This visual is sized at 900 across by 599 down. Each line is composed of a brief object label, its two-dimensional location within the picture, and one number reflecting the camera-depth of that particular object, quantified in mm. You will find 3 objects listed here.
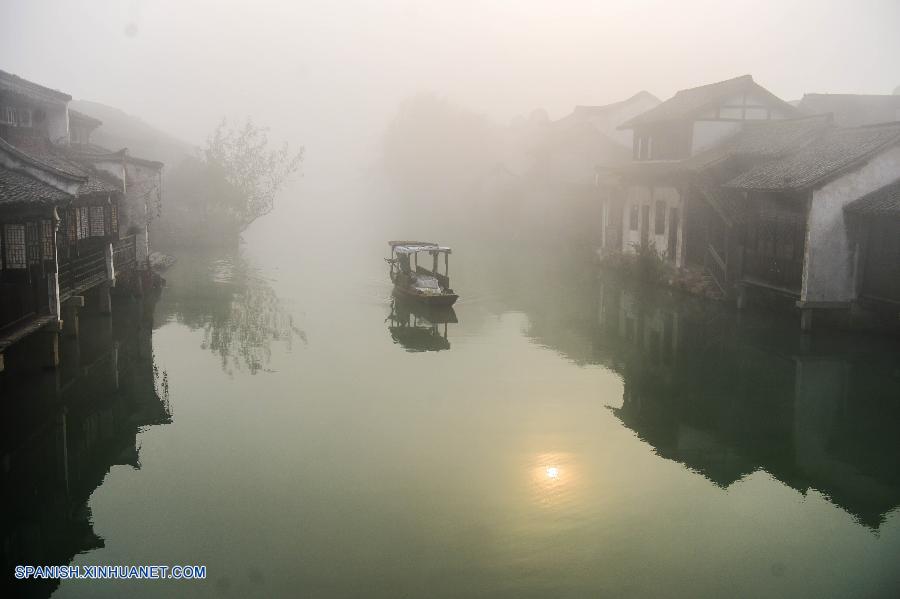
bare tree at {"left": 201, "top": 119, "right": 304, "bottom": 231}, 51812
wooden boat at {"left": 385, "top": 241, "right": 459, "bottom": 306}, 26188
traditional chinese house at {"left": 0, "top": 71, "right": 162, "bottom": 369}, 16406
